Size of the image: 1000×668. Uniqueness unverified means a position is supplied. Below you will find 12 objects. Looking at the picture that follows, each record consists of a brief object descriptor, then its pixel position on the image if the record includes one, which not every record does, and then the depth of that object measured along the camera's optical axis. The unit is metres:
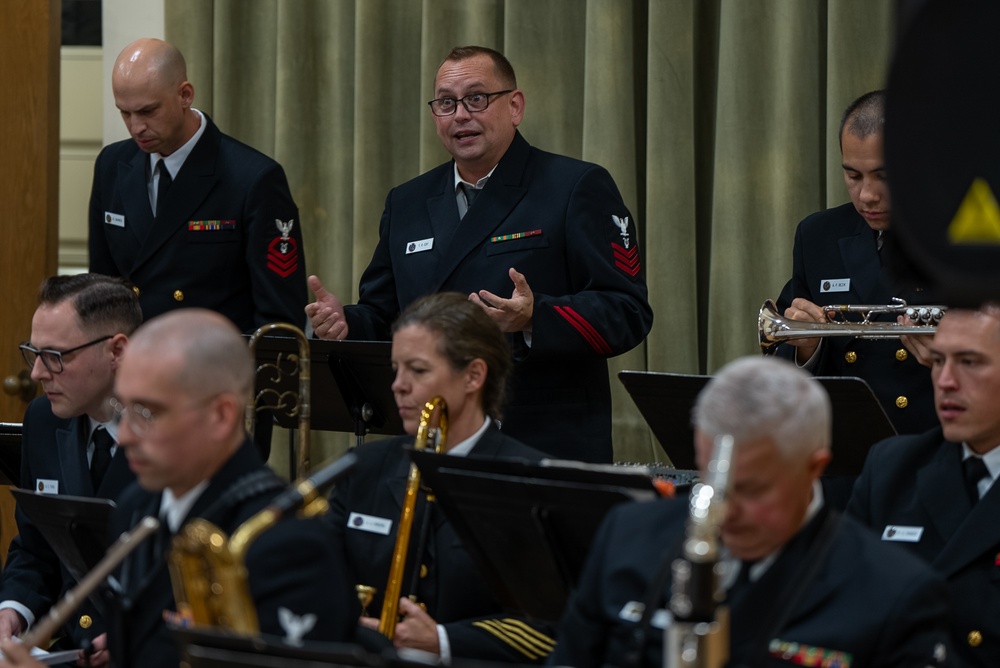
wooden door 9.63
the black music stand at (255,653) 3.49
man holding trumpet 7.11
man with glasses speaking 7.64
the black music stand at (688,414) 6.30
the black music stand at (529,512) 4.82
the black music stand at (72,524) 5.35
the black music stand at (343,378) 7.28
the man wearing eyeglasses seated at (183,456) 4.53
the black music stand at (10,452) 7.23
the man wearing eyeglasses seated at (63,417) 6.63
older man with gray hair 4.10
